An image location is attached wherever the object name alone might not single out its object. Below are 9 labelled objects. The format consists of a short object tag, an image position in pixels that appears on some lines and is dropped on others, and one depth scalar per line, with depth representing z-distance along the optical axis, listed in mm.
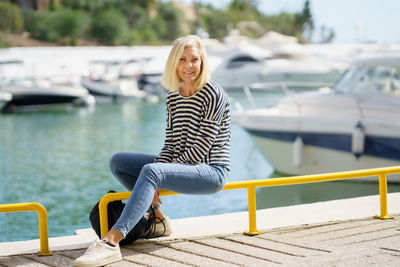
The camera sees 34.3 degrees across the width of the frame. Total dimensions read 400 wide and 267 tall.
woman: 3898
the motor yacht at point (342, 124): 10148
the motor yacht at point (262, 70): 40062
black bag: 4219
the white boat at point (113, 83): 36031
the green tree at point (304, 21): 82938
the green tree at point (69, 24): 61906
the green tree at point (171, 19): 75250
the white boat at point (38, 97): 31422
